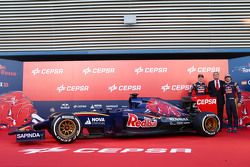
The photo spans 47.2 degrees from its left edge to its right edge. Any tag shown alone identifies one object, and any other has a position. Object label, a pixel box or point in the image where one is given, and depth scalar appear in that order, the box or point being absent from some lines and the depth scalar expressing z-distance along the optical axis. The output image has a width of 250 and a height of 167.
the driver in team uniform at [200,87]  8.25
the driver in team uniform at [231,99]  7.74
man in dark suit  8.06
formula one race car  5.99
